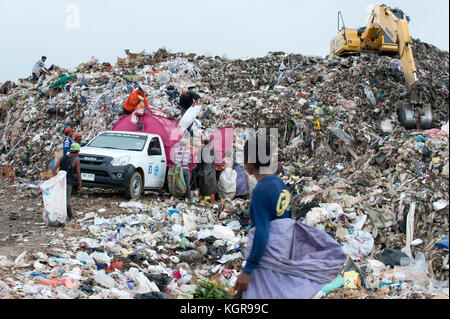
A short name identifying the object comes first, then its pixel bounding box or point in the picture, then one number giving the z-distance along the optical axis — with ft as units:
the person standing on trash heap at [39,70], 70.88
